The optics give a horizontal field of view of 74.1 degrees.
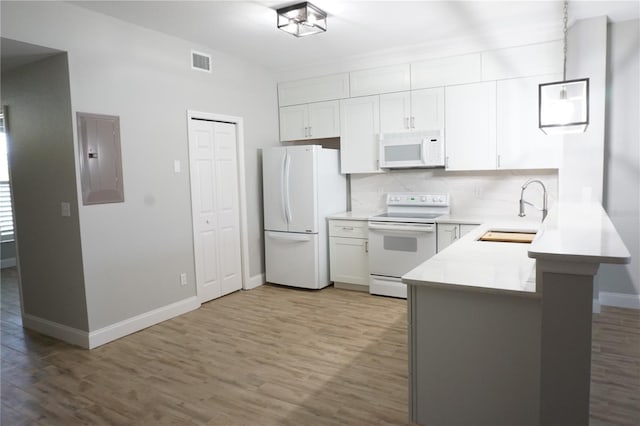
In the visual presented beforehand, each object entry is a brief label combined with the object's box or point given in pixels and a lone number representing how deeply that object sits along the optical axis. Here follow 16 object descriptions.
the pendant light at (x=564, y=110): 2.41
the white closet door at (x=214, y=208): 4.34
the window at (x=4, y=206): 6.55
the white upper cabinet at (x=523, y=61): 3.86
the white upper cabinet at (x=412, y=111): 4.45
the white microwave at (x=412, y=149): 4.45
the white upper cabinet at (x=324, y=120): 5.07
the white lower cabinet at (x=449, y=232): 4.14
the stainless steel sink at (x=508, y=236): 2.99
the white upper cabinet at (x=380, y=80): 4.61
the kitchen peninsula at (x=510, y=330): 1.54
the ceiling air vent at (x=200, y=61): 4.25
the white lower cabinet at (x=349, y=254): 4.77
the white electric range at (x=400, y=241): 4.30
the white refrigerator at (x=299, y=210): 4.80
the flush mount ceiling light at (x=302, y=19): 3.34
